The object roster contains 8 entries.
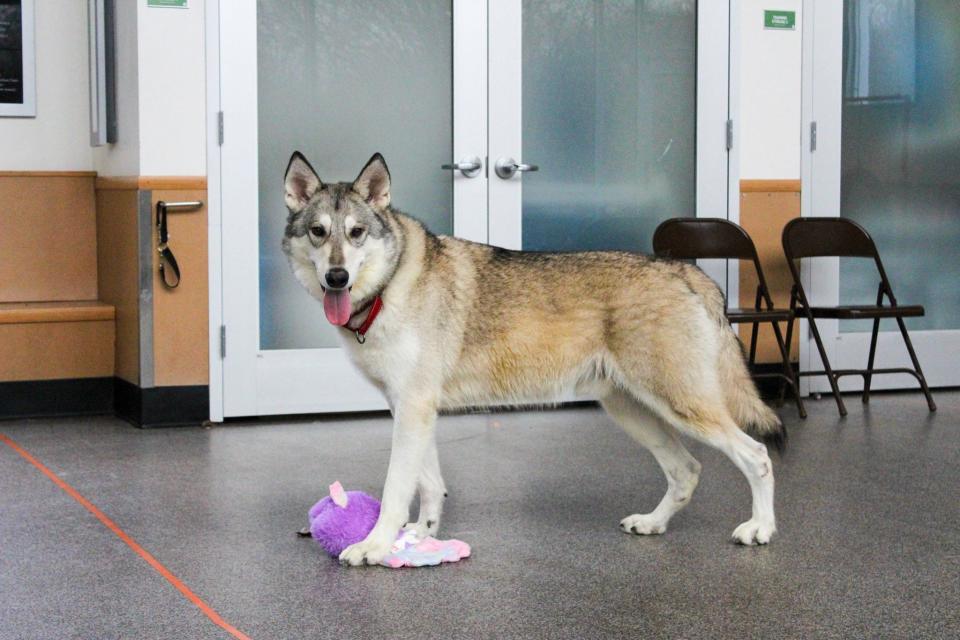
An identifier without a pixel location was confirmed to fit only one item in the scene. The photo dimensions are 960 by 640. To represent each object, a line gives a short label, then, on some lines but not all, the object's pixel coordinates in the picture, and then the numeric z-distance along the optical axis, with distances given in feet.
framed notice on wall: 21.17
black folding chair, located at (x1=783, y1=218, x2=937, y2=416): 21.22
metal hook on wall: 18.95
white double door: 19.47
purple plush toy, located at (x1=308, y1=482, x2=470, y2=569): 11.29
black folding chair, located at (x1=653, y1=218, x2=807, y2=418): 20.76
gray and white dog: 11.60
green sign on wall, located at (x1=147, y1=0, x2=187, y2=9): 18.75
